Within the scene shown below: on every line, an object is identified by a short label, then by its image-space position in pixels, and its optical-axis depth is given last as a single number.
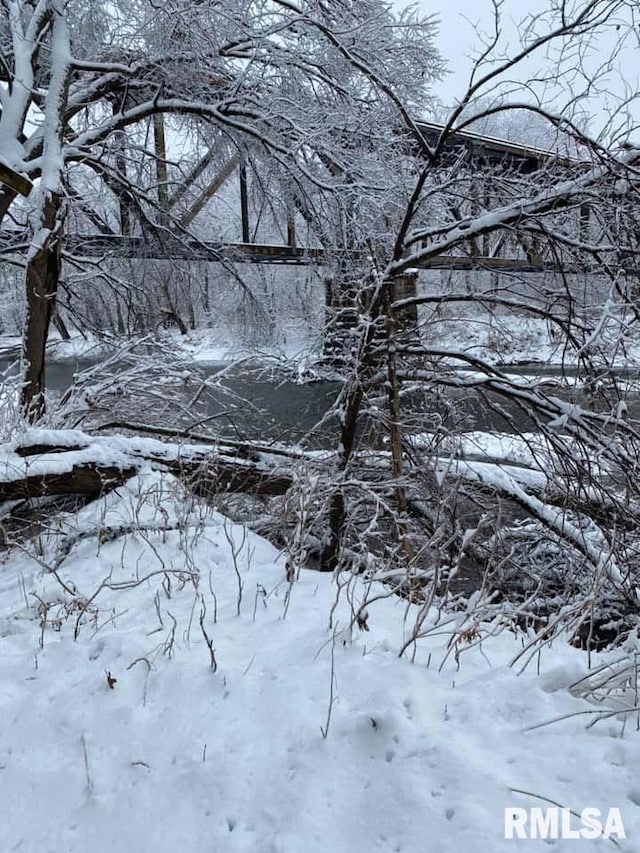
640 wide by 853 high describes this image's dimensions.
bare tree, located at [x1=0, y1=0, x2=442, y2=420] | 5.70
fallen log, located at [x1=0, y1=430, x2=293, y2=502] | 4.20
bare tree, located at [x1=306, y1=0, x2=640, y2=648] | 3.60
